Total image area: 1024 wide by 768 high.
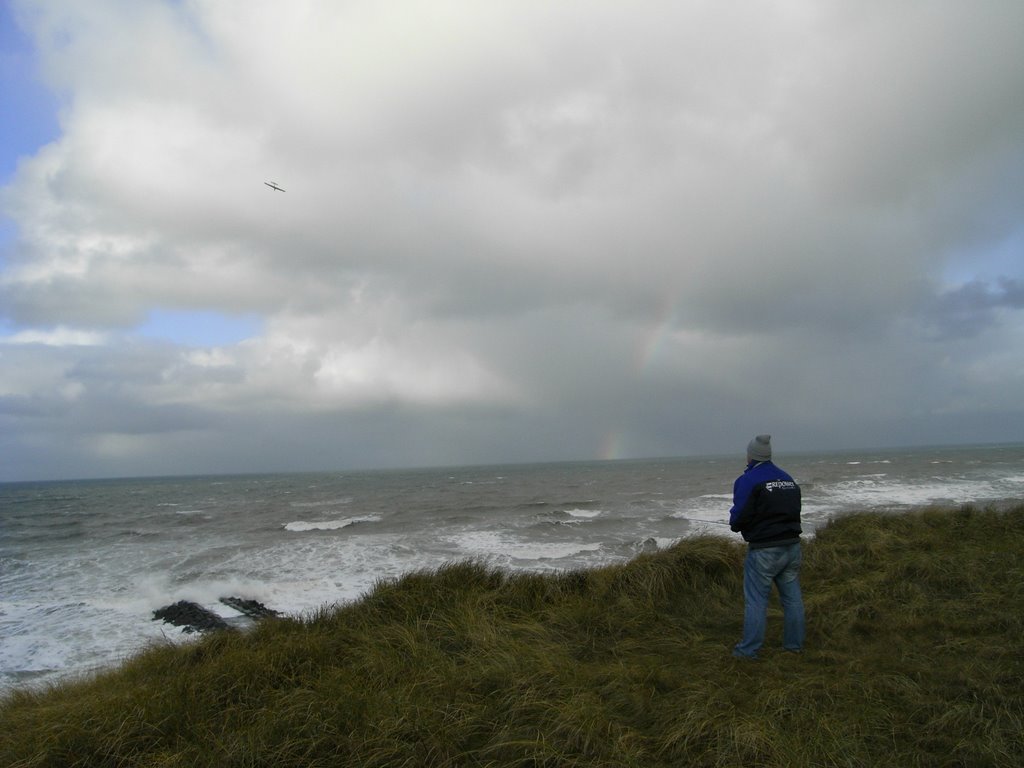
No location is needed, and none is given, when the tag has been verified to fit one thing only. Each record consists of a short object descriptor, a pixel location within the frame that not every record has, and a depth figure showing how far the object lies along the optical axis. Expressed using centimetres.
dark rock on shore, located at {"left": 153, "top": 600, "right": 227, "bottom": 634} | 1152
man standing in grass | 528
